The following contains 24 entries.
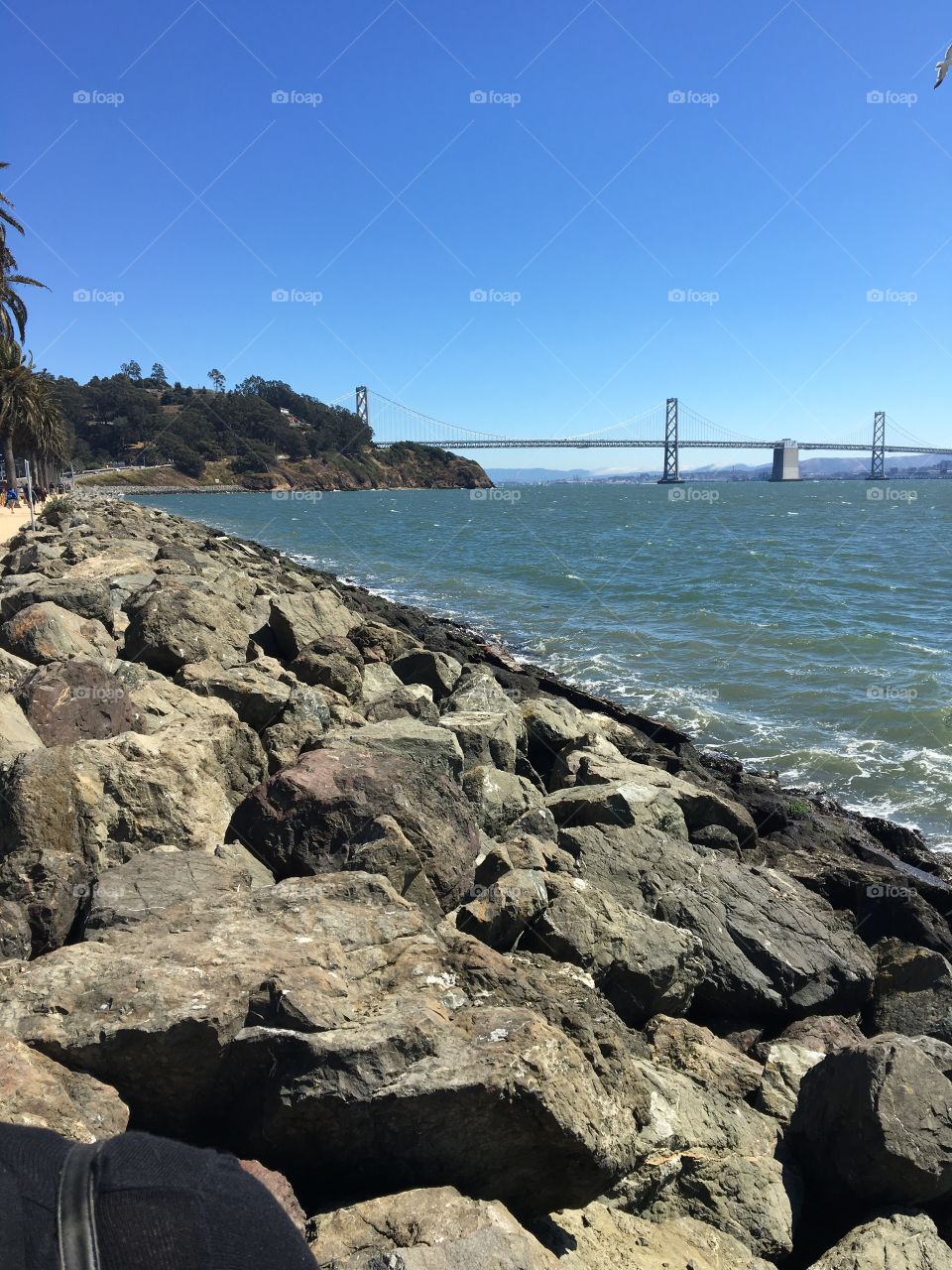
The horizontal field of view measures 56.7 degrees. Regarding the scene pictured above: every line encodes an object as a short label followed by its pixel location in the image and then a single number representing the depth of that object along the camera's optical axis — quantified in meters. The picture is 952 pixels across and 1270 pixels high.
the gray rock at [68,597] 8.70
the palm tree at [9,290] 24.87
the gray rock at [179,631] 7.70
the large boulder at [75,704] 5.27
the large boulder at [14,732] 4.64
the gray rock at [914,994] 5.04
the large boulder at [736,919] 4.93
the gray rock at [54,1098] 2.29
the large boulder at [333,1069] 2.60
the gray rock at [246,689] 6.55
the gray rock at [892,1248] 3.14
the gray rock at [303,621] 9.80
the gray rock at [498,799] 5.73
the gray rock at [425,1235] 2.19
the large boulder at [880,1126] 3.45
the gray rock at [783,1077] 3.96
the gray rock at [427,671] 9.61
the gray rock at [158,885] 3.38
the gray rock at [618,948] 4.18
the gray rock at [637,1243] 2.76
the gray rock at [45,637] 6.83
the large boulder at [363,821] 4.24
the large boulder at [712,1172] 3.19
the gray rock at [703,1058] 3.96
